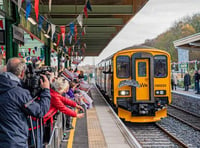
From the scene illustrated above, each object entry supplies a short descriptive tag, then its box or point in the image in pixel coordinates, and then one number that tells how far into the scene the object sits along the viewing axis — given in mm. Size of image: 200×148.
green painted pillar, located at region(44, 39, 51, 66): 16359
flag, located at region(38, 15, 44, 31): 10125
